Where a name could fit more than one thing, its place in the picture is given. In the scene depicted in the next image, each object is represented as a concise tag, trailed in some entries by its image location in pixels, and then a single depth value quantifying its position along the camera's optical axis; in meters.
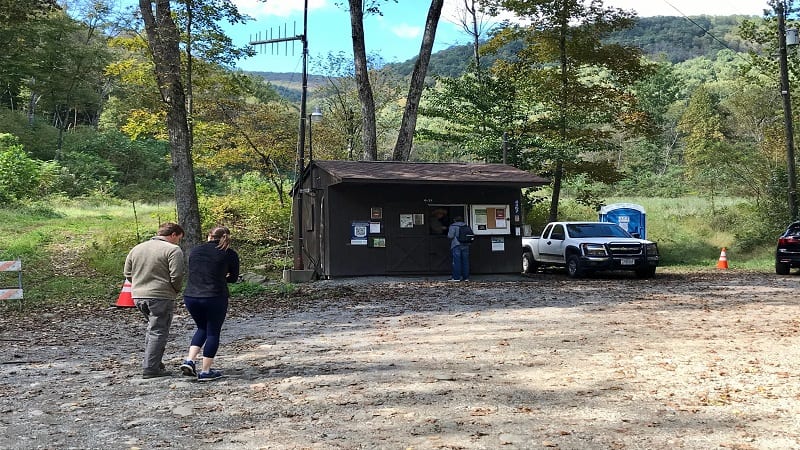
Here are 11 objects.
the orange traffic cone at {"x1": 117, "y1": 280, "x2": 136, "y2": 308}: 13.57
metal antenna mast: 19.62
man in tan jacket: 7.40
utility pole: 25.25
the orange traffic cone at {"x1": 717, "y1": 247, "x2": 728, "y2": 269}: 23.41
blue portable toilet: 26.66
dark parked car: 19.58
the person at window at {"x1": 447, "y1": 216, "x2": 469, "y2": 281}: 18.31
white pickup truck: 18.88
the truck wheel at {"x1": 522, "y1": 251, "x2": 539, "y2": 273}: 22.59
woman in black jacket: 7.22
